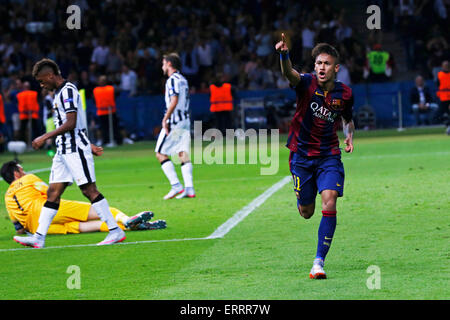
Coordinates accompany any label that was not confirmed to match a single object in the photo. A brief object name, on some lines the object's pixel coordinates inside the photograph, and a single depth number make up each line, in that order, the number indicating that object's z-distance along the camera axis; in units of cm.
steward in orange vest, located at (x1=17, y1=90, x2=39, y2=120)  2947
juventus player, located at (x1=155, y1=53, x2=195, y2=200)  1520
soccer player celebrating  809
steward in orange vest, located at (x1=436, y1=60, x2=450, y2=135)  2816
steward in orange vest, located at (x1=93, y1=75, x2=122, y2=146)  2969
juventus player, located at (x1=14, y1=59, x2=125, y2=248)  1025
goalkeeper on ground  1135
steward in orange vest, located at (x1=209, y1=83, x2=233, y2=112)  2983
